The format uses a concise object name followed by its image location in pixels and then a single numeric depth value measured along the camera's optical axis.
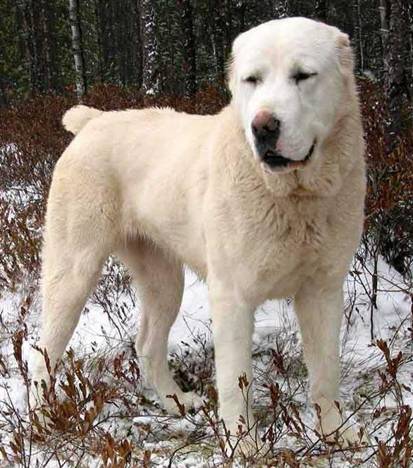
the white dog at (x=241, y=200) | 2.29
